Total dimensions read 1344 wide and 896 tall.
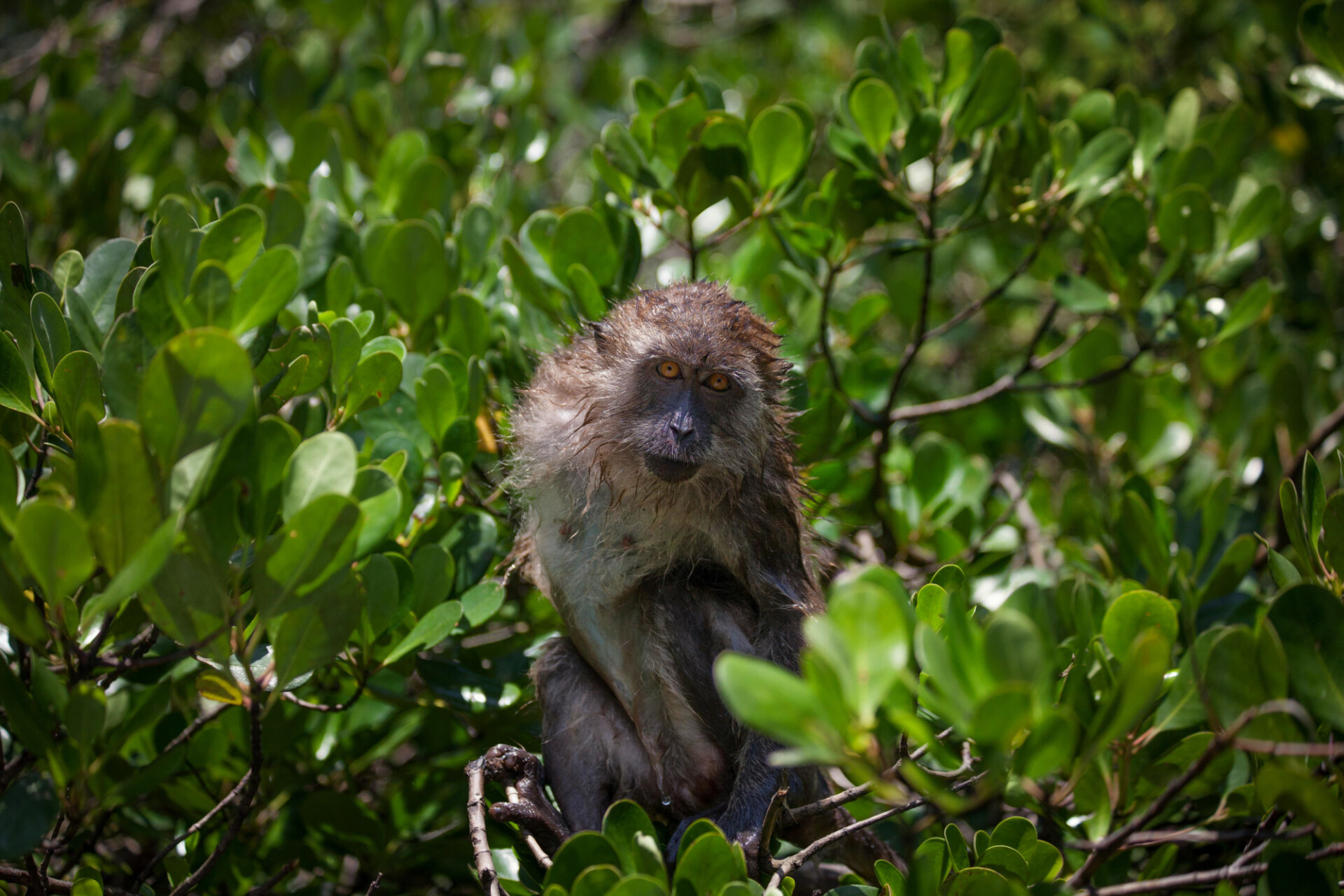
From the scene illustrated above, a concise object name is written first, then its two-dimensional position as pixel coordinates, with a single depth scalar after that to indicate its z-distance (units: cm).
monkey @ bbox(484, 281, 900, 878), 295
